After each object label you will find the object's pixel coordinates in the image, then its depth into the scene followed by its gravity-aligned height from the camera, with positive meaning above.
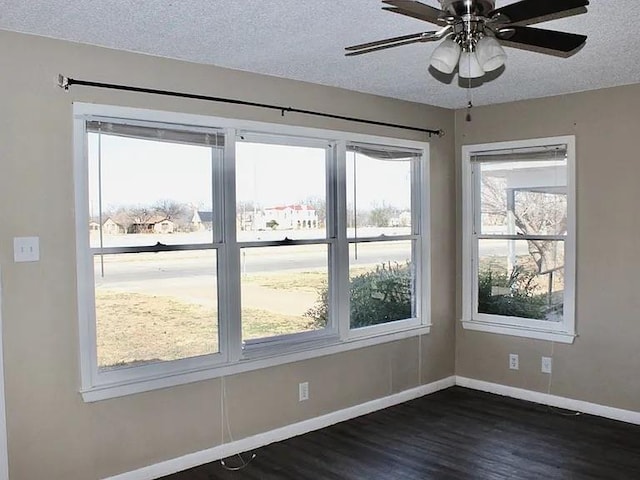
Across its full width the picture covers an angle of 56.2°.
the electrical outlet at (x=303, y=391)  4.16 -1.18
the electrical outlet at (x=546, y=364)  4.77 -1.16
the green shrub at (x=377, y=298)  4.40 -0.60
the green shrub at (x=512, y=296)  4.91 -0.64
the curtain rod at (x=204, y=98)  3.11 +0.76
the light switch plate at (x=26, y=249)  2.97 -0.12
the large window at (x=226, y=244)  3.30 -0.14
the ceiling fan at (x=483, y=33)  1.96 +0.68
